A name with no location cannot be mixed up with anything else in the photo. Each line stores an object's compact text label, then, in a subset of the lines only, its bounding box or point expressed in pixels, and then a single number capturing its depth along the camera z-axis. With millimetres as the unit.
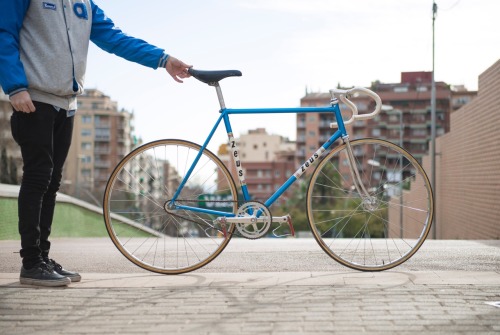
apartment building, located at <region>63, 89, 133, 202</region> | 114500
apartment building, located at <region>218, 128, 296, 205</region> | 118125
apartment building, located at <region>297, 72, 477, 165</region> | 95875
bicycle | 4676
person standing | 4133
